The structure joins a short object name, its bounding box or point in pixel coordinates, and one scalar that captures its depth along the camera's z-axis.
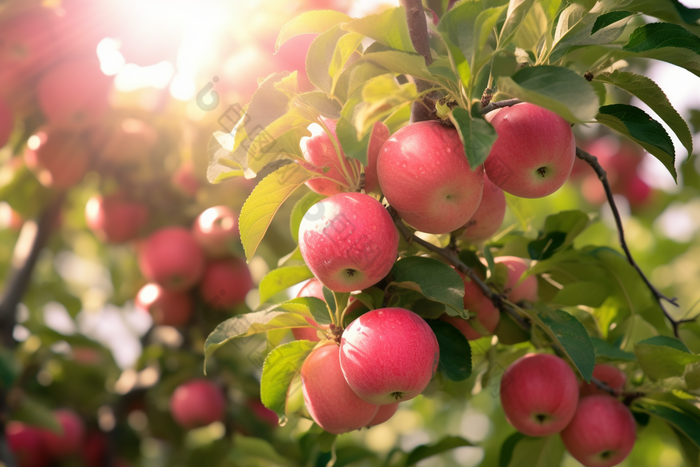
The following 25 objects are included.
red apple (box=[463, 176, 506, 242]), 1.00
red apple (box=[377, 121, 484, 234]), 0.78
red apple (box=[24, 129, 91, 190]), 1.89
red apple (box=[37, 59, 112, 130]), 1.77
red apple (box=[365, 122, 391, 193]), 0.89
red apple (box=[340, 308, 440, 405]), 0.79
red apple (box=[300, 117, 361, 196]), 0.88
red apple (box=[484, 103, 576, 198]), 0.80
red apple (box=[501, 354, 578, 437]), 1.02
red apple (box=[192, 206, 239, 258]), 2.03
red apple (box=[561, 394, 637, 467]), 1.05
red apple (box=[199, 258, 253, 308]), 2.12
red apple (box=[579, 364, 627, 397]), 1.17
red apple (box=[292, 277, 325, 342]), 0.99
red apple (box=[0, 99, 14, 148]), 1.71
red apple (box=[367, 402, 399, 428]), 0.96
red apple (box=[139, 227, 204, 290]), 2.00
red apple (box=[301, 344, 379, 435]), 0.88
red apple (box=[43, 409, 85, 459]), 2.11
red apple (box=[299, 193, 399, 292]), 0.77
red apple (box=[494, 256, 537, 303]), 1.10
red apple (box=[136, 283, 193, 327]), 2.14
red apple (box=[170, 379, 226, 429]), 2.07
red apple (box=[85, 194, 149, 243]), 2.10
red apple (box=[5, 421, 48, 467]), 2.07
